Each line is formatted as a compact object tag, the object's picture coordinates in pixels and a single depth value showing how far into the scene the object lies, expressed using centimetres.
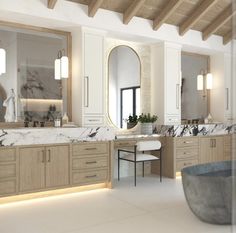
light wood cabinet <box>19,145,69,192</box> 392
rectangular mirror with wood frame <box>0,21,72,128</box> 434
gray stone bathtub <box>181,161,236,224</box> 288
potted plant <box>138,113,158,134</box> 543
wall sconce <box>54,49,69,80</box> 468
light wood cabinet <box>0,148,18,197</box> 375
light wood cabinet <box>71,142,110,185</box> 432
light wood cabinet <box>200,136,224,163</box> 578
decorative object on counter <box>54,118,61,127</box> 451
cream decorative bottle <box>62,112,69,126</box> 460
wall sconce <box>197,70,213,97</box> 660
